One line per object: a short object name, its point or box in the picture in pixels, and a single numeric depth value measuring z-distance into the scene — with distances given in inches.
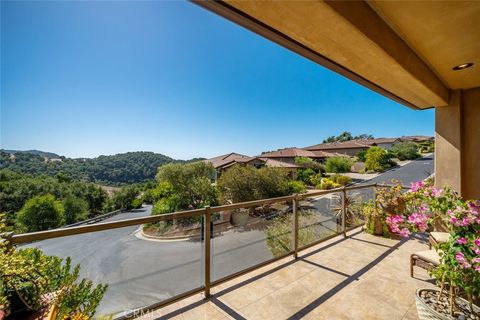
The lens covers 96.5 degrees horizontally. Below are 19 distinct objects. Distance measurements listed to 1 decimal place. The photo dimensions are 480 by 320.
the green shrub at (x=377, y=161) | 1094.4
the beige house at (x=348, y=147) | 1503.4
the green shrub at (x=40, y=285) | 50.8
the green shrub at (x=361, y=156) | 1275.8
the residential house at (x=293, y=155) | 1092.5
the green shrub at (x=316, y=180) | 853.8
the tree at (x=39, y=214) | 631.8
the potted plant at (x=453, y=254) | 62.2
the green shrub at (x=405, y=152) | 1372.0
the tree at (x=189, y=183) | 589.6
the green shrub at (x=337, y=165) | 1099.7
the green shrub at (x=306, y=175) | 886.7
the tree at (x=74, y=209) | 841.5
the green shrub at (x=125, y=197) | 1055.4
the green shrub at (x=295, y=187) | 597.7
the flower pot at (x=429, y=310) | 68.4
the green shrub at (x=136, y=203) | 1019.9
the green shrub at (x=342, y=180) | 808.3
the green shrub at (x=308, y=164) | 978.0
